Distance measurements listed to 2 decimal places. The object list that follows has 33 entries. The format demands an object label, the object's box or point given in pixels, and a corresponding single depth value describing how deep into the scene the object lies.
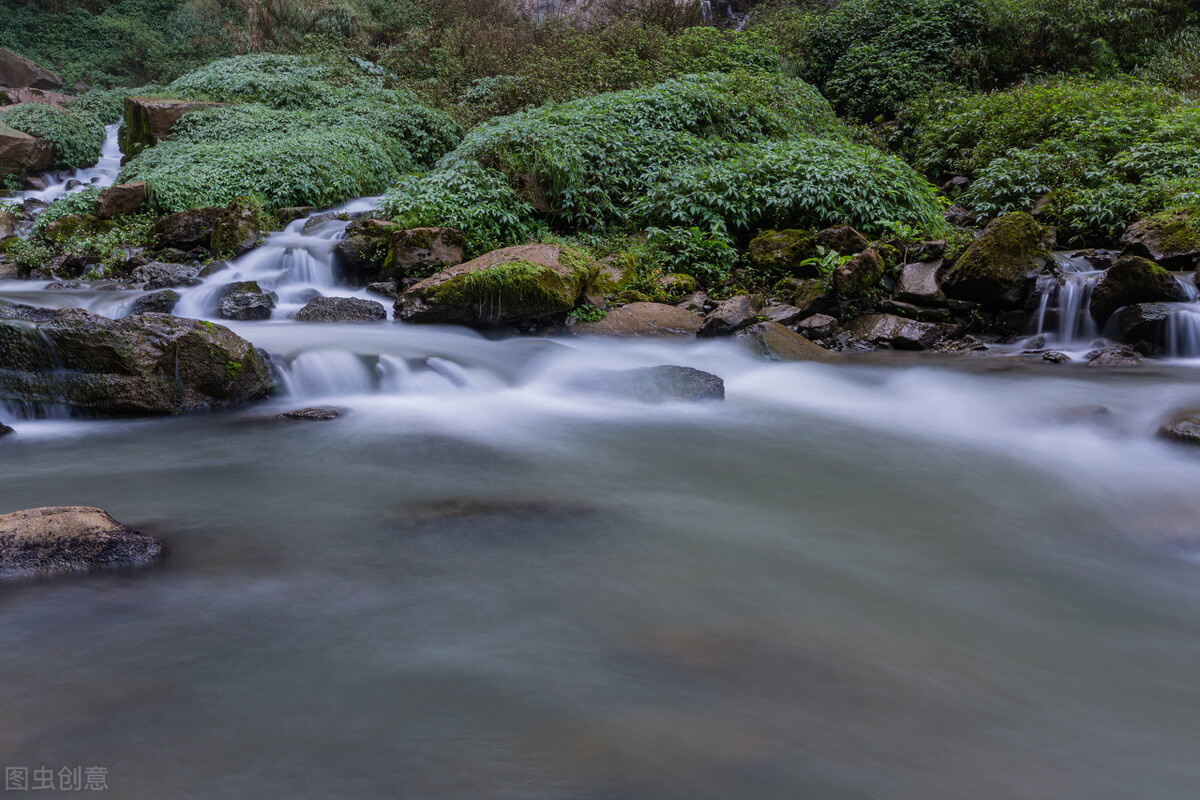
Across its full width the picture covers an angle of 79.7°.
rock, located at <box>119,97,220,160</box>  15.22
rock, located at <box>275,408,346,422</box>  5.55
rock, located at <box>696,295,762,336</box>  8.54
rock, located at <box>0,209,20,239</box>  12.36
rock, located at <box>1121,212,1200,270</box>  8.66
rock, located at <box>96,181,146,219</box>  12.00
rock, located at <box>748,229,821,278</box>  9.71
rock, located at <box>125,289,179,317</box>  8.43
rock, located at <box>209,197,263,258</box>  10.87
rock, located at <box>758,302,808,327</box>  8.98
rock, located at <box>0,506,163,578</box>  2.82
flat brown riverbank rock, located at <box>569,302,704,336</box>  8.86
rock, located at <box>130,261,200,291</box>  9.86
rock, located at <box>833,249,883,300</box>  8.81
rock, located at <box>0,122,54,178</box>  15.77
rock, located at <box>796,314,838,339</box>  8.90
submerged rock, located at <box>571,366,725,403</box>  6.43
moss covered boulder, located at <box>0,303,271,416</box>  5.19
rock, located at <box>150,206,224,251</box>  11.21
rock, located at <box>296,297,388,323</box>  8.77
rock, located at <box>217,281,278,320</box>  8.65
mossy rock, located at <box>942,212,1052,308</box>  8.48
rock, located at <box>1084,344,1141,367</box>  7.56
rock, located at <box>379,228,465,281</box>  9.68
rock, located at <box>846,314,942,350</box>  8.60
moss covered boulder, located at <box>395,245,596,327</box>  8.51
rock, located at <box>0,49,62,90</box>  22.73
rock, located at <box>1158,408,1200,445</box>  4.93
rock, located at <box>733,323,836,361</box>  8.09
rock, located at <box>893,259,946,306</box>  8.91
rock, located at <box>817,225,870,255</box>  9.40
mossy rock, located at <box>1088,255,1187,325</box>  7.91
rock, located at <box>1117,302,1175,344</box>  7.75
